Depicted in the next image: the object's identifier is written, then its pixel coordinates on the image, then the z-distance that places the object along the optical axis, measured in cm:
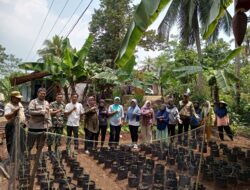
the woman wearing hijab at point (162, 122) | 534
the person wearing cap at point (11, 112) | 338
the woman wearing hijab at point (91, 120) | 482
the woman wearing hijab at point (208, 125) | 338
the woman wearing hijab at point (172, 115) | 533
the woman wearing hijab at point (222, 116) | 579
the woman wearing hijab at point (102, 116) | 511
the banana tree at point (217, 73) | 598
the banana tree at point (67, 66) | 692
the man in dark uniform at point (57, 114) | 439
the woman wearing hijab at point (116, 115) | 513
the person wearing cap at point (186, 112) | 539
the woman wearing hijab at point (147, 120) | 527
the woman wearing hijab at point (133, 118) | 521
